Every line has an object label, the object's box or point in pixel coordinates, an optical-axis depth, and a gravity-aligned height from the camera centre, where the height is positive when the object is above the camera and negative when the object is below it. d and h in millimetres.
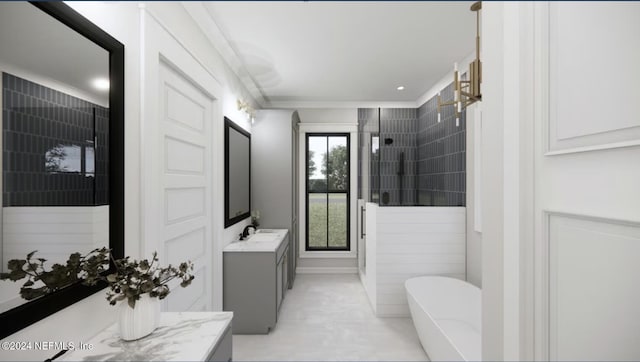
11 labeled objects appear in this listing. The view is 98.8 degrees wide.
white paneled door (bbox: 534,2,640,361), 378 +27
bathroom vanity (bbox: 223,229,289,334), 2402 -934
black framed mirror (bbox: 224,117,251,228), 2428 +89
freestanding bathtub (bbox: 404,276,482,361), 2008 -1108
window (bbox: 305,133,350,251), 4176 -46
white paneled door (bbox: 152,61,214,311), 1354 +0
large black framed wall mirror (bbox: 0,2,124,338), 747 +120
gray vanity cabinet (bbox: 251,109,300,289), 3402 +175
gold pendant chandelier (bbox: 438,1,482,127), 1437 +556
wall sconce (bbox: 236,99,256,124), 2727 +780
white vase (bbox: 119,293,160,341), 1000 -505
